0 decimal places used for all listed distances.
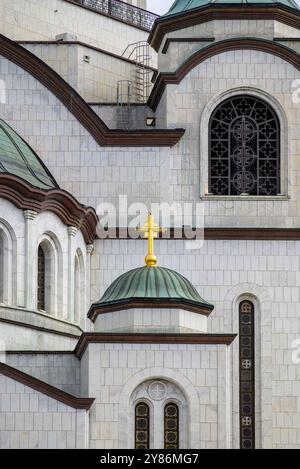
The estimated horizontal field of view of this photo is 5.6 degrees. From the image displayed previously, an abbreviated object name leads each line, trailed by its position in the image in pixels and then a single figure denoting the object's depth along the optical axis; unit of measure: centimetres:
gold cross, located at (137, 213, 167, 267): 7288
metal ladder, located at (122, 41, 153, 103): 8456
